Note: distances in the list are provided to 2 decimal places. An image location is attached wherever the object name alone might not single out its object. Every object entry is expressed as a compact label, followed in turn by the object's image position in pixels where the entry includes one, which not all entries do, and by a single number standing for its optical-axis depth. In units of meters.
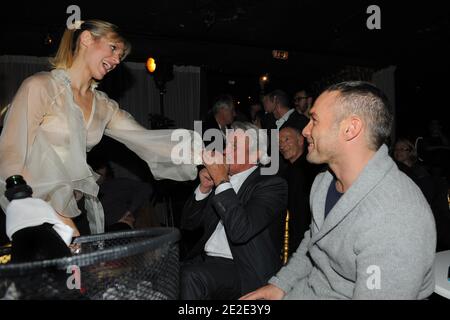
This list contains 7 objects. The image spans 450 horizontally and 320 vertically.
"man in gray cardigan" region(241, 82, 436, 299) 1.18
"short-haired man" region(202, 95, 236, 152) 5.37
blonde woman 1.36
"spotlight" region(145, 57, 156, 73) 7.12
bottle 0.71
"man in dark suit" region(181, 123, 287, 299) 2.09
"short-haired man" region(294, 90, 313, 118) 5.42
